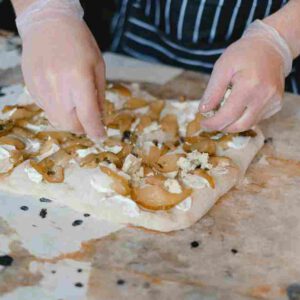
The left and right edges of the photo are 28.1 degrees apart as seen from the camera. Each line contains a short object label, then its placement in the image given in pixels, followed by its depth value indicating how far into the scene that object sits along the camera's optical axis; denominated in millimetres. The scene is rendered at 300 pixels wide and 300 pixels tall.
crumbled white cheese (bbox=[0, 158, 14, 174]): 1294
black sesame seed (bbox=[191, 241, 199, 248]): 1180
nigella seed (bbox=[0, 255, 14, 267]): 1115
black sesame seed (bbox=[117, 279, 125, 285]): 1087
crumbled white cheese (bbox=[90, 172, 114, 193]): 1237
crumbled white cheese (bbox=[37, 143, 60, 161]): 1325
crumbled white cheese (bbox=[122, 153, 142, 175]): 1271
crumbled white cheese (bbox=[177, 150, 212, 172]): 1293
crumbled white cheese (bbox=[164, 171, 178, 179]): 1281
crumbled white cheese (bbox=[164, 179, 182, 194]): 1229
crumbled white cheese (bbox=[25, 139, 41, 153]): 1352
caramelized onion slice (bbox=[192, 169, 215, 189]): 1271
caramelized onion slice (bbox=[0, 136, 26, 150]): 1338
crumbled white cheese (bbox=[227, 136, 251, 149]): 1398
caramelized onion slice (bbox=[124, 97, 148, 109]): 1536
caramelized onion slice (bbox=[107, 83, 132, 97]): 1578
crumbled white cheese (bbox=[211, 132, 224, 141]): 1415
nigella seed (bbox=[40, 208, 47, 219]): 1229
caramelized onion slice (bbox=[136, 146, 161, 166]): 1326
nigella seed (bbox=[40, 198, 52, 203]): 1264
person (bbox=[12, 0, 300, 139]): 1223
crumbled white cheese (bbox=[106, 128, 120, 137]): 1428
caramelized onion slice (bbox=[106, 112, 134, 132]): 1445
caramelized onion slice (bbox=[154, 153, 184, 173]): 1298
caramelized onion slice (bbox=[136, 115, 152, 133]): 1450
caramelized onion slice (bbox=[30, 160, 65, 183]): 1263
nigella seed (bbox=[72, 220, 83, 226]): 1215
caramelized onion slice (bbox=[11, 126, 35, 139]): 1389
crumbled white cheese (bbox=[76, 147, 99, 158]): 1324
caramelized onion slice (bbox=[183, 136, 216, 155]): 1362
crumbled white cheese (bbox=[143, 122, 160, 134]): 1450
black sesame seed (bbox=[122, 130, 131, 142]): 1415
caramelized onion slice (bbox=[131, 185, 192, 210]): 1211
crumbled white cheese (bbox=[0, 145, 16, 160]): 1312
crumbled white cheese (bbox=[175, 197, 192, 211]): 1219
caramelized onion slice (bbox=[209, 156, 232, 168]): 1327
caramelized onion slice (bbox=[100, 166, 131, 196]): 1225
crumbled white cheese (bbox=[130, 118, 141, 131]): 1459
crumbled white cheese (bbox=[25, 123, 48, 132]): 1427
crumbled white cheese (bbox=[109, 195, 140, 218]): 1201
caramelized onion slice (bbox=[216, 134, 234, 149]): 1396
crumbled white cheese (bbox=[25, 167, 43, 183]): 1260
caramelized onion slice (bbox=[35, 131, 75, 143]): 1373
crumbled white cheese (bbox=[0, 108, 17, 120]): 1458
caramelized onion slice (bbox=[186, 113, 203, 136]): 1443
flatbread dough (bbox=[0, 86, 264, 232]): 1201
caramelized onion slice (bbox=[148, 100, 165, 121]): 1501
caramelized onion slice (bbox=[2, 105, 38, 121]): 1447
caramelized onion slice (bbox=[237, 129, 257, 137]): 1433
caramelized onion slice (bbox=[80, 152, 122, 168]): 1294
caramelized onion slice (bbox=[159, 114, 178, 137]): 1456
